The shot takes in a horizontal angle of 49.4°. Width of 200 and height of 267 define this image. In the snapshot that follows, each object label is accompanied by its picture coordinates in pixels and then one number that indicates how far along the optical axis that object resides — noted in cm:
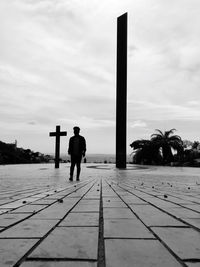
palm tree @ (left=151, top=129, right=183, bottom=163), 2260
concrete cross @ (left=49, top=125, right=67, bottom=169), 1412
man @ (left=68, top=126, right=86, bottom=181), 678
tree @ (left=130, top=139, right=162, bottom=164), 2249
